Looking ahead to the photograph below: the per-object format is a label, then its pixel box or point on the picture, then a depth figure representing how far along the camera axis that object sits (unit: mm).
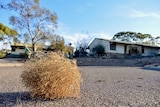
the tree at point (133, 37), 30779
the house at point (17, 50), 23107
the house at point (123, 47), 20753
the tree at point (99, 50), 20080
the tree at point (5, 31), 13449
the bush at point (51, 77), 3058
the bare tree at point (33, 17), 16369
